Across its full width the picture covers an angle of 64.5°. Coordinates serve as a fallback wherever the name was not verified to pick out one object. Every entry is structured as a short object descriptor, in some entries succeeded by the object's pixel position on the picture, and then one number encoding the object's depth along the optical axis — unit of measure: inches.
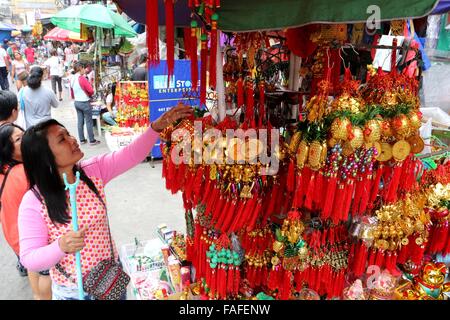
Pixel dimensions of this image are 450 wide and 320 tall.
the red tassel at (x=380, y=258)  72.7
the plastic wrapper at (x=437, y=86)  183.5
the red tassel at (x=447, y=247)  82.7
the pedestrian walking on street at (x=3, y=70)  402.7
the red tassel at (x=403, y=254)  75.0
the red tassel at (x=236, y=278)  70.8
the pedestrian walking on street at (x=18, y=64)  370.3
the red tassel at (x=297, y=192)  61.2
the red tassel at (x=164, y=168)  69.1
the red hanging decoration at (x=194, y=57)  56.2
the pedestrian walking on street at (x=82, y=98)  244.7
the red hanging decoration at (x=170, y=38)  50.1
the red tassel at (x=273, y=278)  71.6
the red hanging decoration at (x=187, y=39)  70.9
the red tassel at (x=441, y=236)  81.8
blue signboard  196.7
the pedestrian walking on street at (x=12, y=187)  86.8
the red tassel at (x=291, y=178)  63.3
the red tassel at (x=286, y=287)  70.9
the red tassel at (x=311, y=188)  59.9
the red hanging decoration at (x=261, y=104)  68.7
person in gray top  182.9
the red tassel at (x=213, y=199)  63.5
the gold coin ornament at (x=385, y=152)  61.2
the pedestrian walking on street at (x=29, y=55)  550.0
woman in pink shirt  56.5
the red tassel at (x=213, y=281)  70.0
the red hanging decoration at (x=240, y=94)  71.4
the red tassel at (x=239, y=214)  63.1
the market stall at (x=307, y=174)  58.5
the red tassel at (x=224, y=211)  63.1
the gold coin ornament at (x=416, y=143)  63.1
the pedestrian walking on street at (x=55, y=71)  417.1
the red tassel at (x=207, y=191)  63.6
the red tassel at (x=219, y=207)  63.5
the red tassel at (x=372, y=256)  72.9
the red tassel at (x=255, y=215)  64.1
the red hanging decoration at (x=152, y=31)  49.2
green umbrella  236.4
